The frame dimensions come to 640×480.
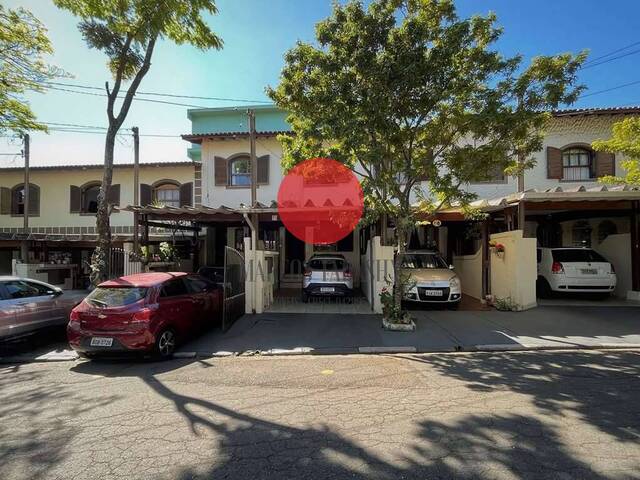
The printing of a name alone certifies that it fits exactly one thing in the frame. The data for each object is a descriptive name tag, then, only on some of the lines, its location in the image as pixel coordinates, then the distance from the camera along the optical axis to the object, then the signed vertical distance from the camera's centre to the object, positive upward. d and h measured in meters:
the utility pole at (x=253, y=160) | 10.80 +2.40
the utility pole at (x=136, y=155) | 14.47 +3.47
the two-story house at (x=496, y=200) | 12.89 +1.85
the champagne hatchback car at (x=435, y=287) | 10.88 -1.20
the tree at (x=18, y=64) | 10.41 +5.09
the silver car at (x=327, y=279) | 11.61 -1.01
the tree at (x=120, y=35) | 9.52 +5.36
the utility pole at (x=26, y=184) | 15.45 +2.67
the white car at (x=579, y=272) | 11.72 -0.88
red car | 6.68 -1.26
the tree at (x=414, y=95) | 7.96 +3.17
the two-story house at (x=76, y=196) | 18.16 +2.43
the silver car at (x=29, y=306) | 7.62 -1.24
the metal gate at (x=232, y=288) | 9.02 -1.10
